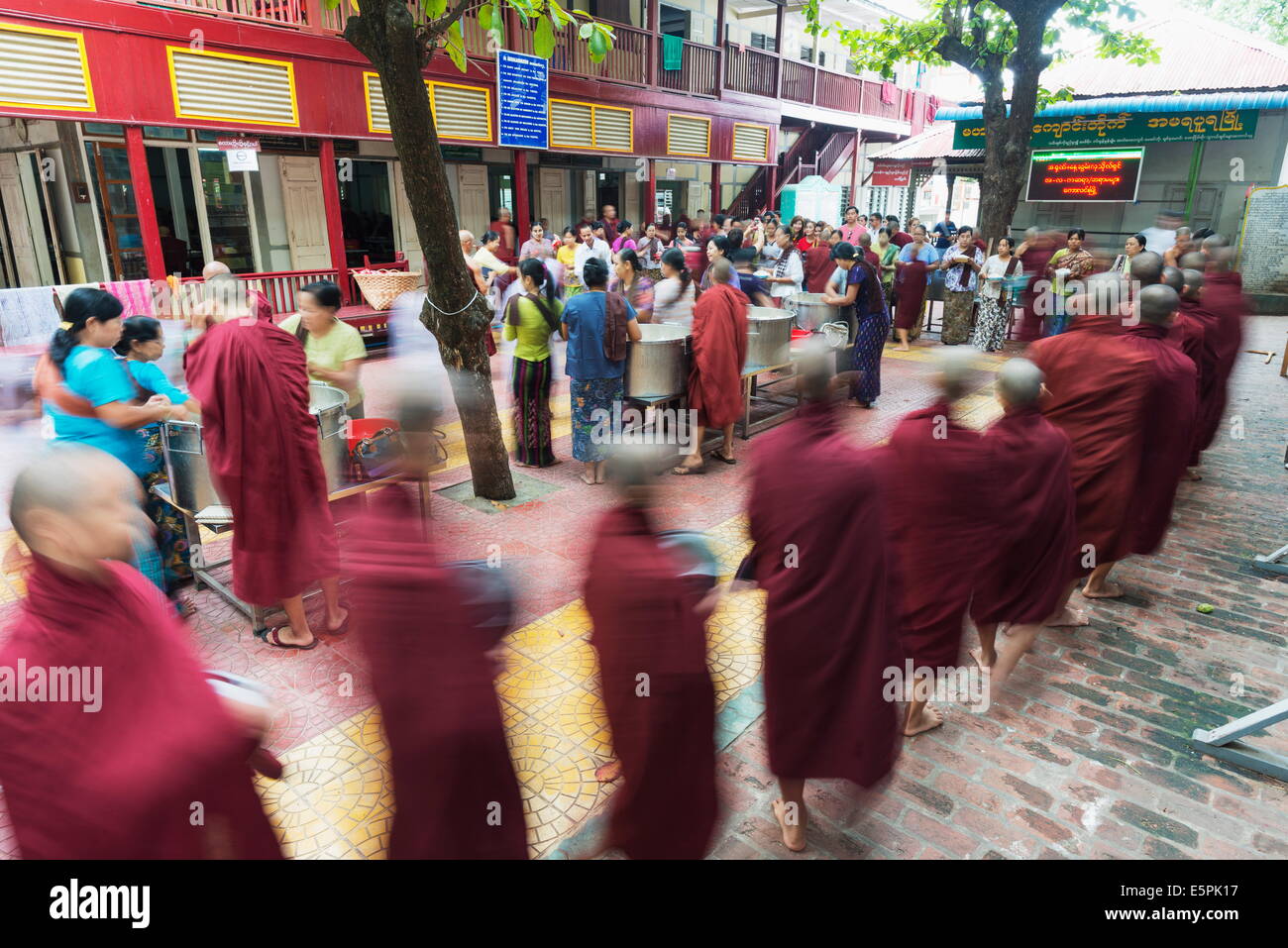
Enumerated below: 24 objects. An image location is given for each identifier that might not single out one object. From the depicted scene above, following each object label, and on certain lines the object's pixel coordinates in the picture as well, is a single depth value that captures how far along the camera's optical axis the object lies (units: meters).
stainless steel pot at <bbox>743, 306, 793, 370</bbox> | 7.67
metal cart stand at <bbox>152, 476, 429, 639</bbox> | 4.35
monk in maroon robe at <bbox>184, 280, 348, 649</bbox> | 3.82
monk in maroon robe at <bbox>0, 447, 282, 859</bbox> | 1.72
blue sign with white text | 12.66
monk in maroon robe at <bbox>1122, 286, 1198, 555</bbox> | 4.52
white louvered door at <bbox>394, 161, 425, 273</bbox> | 14.51
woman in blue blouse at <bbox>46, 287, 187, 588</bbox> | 3.75
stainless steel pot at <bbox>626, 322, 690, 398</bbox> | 6.86
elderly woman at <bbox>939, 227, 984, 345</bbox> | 12.04
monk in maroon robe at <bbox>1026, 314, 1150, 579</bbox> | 4.42
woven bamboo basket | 11.59
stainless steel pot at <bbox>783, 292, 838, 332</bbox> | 9.27
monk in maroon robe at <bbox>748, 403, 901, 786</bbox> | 2.69
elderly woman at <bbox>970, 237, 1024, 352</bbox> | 11.42
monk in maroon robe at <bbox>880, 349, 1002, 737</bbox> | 3.27
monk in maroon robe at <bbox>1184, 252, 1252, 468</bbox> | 6.49
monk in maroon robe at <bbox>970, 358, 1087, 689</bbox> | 3.49
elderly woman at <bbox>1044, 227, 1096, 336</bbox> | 9.38
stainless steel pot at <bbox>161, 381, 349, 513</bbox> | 4.08
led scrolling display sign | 16.61
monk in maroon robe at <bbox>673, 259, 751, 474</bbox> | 6.94
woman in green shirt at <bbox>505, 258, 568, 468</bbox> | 6.58
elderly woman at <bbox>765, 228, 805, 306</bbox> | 10.34
